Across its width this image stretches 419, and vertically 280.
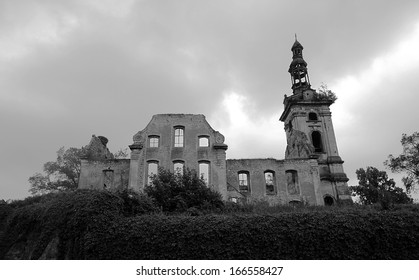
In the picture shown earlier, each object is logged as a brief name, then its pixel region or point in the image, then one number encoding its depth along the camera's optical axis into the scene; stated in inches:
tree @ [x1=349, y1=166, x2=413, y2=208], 1470.2
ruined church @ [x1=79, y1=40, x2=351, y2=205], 881.5
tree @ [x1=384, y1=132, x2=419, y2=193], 1326.3
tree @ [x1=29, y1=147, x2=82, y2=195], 1195.3
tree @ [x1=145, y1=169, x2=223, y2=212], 637.9
